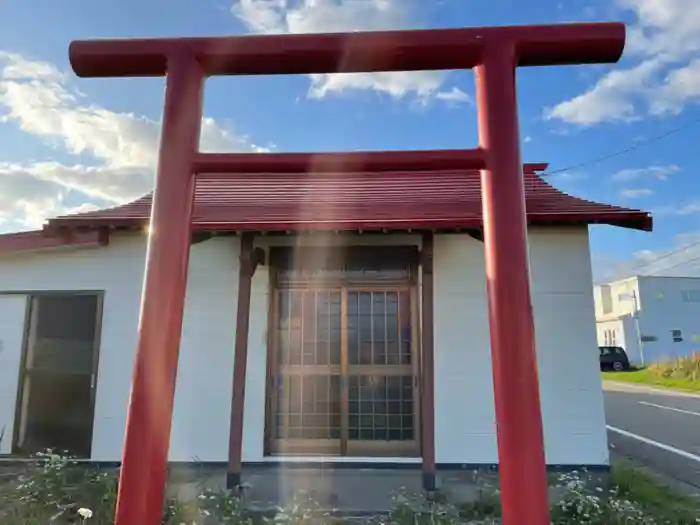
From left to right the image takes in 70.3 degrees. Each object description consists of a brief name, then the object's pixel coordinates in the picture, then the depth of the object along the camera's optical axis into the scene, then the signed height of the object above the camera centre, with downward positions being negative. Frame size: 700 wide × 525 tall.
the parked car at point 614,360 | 26.39 -0.62
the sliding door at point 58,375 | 6.15 -0.36
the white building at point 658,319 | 31.70 +1.89
